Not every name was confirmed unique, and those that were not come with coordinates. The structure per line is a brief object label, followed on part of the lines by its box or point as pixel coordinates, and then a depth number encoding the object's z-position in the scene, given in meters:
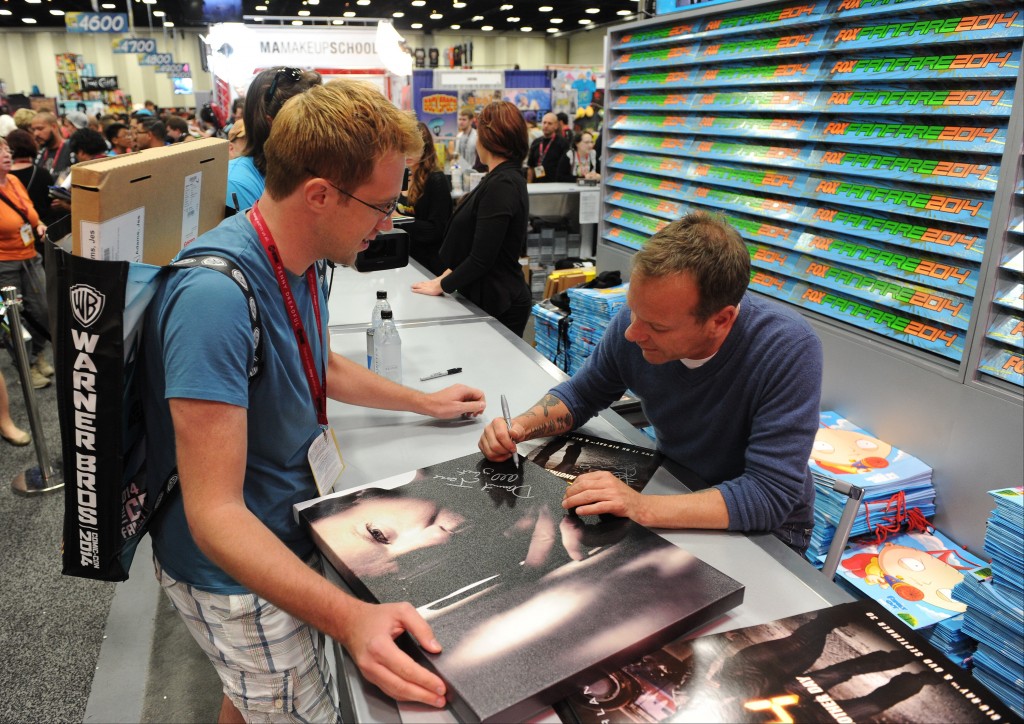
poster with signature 0.90
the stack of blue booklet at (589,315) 3.53
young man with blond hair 1.00
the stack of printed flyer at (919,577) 2.12
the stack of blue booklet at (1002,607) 1.87
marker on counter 2.17
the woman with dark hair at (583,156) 10.13
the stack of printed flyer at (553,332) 3.91
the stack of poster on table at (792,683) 0.87
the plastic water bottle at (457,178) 8.31
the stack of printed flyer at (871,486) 2.45
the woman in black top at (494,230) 3.19
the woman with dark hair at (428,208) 4.28
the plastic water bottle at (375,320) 2.07
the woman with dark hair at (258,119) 2.03
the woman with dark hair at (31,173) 5.37
